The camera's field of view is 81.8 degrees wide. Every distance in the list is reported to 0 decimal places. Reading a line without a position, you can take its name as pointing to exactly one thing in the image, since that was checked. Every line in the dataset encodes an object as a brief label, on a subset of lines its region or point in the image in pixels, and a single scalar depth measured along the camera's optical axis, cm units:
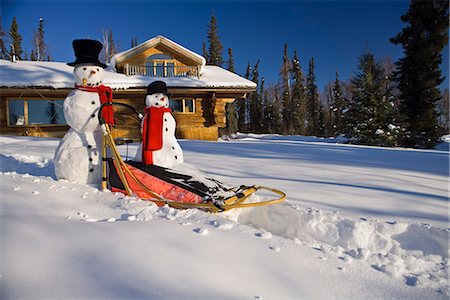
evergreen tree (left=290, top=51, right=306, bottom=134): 3384
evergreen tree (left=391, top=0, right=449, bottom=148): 1513
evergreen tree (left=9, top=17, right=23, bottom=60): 3200
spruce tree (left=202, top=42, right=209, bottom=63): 3915
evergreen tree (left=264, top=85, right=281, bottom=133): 3681
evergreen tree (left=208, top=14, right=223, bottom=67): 3612
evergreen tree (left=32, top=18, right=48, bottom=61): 3129
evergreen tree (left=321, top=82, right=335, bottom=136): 3292
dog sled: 273
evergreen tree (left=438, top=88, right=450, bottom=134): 4161
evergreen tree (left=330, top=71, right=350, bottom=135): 3100
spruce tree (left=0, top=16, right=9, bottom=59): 2214
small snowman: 329
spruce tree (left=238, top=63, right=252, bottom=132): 3828
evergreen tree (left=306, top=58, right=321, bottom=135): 3544
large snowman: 335
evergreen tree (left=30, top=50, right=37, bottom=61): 3186
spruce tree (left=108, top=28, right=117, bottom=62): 3142
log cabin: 1188
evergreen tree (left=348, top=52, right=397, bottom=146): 1334
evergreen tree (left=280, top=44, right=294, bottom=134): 3522
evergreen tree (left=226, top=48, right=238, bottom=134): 3101
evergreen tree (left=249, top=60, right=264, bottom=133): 3803
